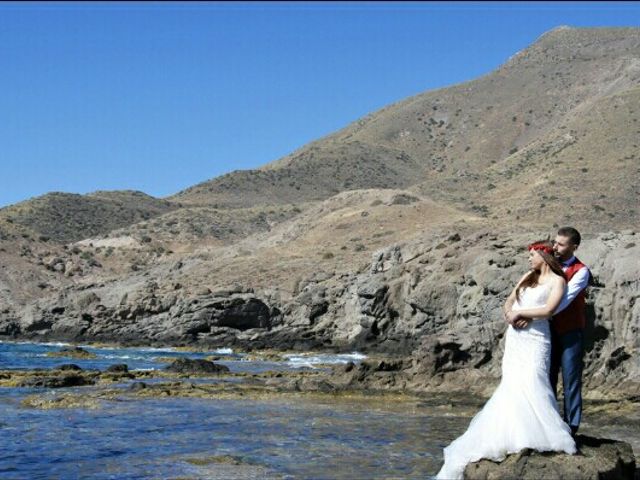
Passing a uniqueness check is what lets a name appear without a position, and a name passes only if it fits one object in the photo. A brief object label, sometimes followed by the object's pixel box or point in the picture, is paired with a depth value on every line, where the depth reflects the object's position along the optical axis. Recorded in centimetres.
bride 994
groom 1050
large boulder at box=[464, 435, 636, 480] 970
